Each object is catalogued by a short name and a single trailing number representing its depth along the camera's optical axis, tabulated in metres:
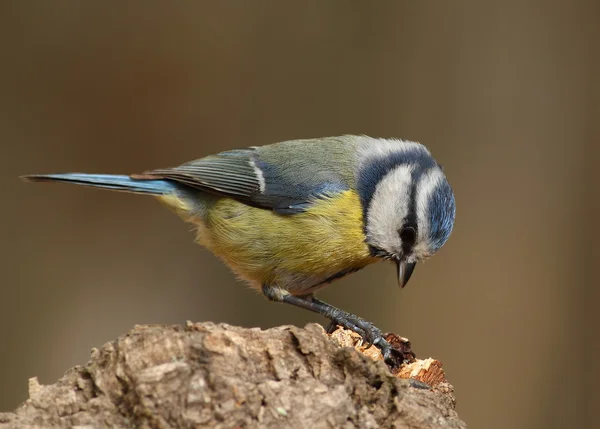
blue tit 2.73
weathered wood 2.61
